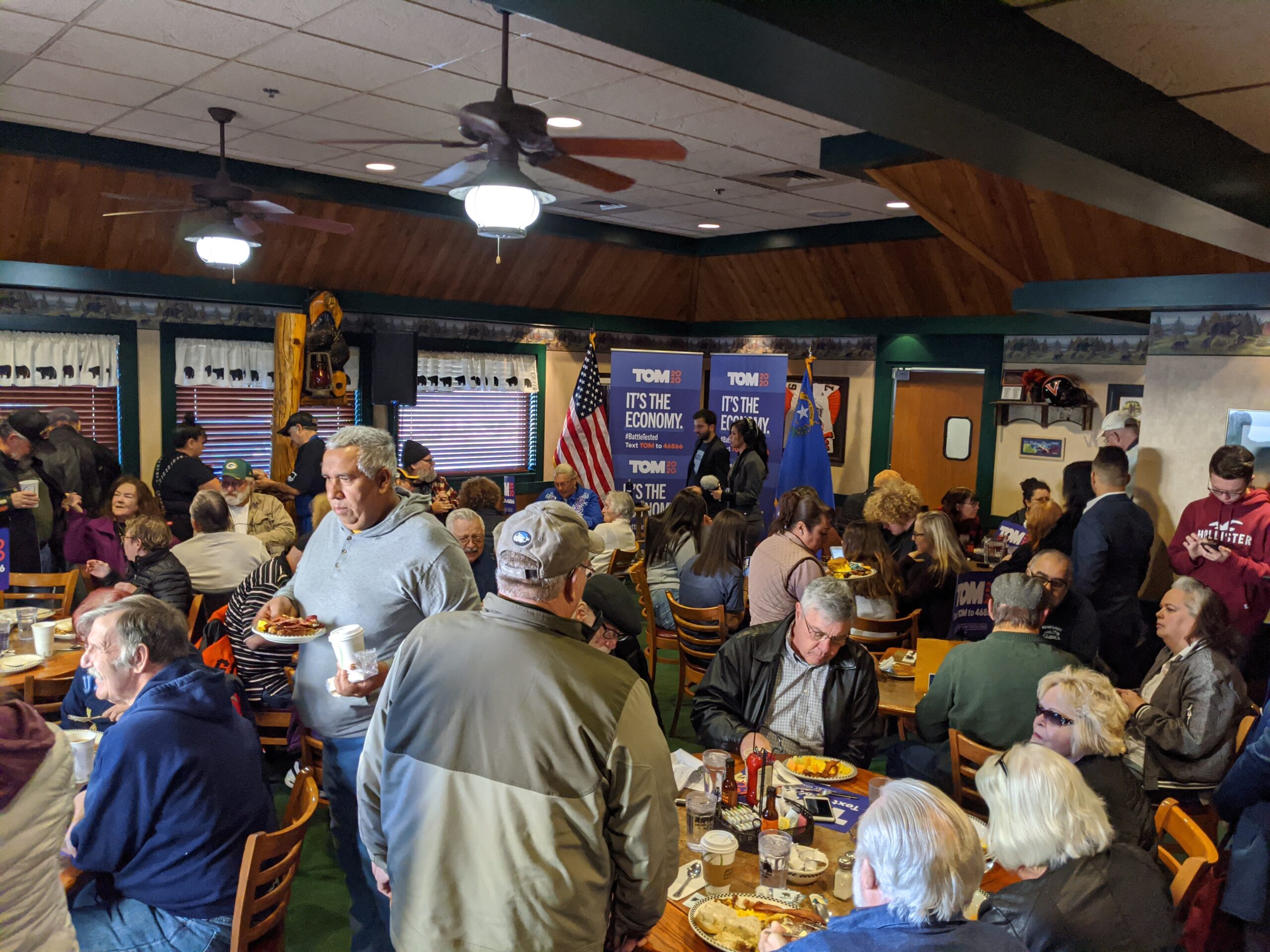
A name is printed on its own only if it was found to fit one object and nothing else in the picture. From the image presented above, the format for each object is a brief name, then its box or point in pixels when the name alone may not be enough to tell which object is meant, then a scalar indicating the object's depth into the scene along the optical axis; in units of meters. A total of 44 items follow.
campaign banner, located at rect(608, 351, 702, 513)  9.36
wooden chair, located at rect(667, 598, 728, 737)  5.07
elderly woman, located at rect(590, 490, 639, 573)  6.49
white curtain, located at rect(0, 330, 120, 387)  7.14
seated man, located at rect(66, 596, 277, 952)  2.22
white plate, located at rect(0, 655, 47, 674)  3.83
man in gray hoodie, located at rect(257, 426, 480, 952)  2.71
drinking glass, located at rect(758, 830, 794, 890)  2.33
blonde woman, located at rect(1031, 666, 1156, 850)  2.55
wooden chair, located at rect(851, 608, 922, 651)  4.89
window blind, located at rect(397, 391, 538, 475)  9.86
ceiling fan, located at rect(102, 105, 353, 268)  5.30
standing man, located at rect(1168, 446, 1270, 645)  5.25
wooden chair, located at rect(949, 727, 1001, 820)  3.05
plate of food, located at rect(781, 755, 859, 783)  2.98
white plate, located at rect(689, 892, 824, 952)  2.07
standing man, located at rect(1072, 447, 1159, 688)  5.14
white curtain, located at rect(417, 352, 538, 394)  9.70
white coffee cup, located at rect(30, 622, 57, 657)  4.04
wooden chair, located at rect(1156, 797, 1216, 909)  2.33
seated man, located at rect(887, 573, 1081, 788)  3.26
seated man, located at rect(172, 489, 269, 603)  4.63
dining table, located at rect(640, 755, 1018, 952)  2.12
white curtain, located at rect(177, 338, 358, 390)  8.09
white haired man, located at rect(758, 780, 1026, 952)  1.69
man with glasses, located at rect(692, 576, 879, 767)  3.25
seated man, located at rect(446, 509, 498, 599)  4.83
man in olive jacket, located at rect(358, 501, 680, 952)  1.78
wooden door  9.67
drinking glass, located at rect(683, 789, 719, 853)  2.54
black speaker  9.16
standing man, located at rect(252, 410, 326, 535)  7.72
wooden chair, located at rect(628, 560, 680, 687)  5.63
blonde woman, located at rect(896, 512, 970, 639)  5.01
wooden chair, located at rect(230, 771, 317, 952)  2.21
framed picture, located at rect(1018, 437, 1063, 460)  8.90
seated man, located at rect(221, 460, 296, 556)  6.11
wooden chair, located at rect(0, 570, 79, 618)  5.04
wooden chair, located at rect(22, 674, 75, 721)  3.84
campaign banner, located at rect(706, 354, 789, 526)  9.12
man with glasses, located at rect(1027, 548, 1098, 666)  4.26
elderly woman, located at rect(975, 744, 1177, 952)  2.01
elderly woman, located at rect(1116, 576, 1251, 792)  3.41
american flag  9.34
